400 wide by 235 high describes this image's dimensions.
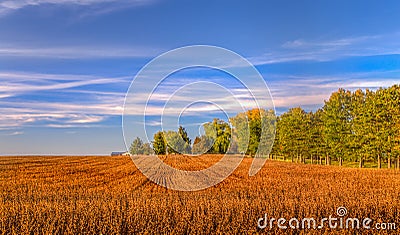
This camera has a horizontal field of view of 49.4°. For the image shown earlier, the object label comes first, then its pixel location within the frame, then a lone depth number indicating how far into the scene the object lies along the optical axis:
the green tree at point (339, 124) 56.59
